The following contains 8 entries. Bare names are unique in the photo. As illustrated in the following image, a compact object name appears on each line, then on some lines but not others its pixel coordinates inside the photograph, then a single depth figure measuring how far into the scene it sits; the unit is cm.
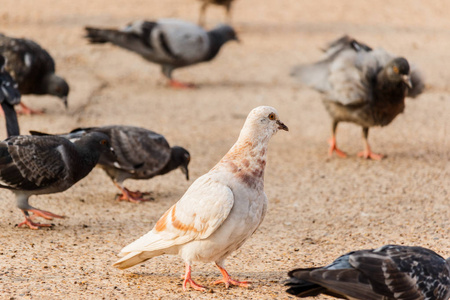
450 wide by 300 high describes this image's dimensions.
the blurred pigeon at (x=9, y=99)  1292
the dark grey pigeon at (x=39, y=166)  1023
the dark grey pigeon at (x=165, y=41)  2141
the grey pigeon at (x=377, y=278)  698
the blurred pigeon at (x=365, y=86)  1462
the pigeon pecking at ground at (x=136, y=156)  1219
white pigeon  779
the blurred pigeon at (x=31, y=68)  1736
